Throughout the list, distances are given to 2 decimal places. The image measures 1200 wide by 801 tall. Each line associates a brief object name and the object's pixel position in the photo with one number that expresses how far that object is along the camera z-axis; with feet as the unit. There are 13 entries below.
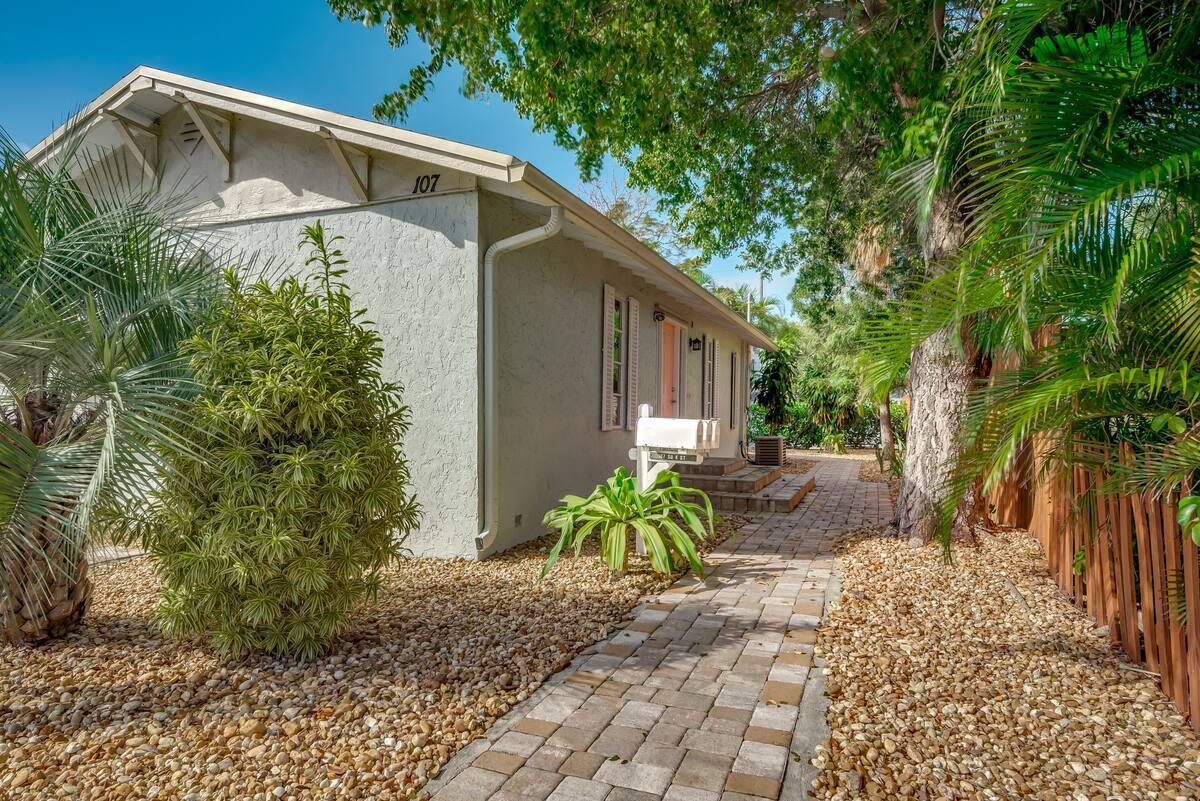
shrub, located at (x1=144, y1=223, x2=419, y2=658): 10.68
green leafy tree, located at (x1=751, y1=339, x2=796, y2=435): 59.06
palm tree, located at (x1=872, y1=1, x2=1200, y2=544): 7.70
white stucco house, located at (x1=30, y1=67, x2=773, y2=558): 18.84
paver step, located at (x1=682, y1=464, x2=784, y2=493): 30.66
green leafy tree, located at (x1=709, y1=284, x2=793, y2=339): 113.04
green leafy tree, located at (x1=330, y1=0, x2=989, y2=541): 18.35
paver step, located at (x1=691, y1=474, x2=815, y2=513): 28.89
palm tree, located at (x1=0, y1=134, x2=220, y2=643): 8.80
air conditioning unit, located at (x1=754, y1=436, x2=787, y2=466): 45.03
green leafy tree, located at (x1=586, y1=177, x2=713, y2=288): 82.64
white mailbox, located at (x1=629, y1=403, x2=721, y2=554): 18.38
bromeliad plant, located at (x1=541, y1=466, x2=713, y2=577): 16.89
